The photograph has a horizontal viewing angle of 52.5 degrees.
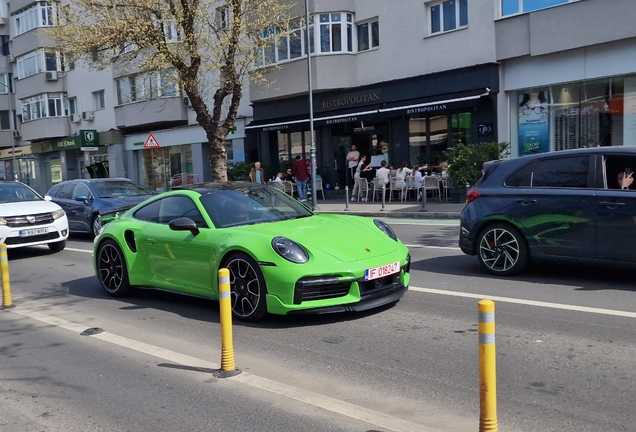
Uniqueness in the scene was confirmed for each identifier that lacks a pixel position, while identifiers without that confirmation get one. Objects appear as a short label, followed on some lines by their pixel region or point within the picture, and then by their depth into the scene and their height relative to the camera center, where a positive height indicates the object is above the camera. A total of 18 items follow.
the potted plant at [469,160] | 18.78 -0.03
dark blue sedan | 15.64 -0.53
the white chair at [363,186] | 23.42 -0.80
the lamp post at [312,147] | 21.58 +0.66
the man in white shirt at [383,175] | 22.48 -0.42
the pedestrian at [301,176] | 24.62 -0.34
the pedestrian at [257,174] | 25.73 -0.19
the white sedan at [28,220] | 12.68 -0.81
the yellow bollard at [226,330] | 5.17 -1.28
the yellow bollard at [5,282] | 8.04 -1.27
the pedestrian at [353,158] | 25.11 +0.25
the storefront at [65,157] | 39.38 +1.41
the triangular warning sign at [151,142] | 25.79 +1.28
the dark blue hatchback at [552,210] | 7.60 -0.69
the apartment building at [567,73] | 17.95 +2.38
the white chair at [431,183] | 21.41 -0.74
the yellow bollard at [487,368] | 3.38 -1.12
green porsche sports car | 6.31 -0.89
